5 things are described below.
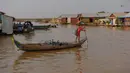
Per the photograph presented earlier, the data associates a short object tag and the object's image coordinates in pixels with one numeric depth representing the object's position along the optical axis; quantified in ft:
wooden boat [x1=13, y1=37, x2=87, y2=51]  45.88
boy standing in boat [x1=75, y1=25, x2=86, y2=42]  57.35
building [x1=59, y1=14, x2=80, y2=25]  239.77
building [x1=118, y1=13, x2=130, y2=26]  153.54
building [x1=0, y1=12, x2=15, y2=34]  82.17
